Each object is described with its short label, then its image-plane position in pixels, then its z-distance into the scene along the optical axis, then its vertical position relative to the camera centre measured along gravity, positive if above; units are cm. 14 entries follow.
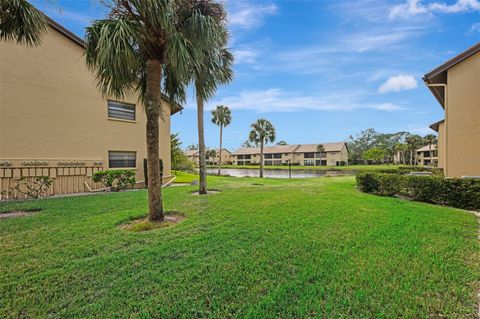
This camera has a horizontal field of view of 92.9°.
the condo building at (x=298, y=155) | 6762 +175
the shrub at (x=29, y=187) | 1002 -110
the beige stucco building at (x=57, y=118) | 1027 +227
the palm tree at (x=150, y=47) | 485 +273
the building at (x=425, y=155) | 6047 +107
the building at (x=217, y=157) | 9004 +162
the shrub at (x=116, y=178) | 1190 -88
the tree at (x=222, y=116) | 3441 +682
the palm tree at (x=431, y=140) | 5771 +478
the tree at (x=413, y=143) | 6506 +461
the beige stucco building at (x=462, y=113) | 980 +203
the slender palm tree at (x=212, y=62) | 592 +283
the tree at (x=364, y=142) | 8675 +665
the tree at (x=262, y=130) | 3344 +447
